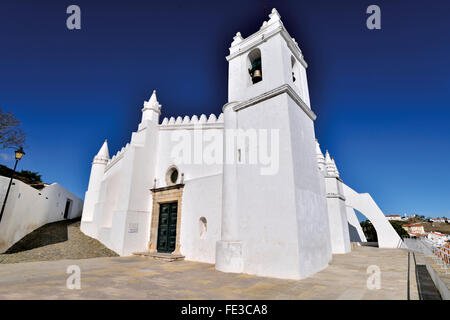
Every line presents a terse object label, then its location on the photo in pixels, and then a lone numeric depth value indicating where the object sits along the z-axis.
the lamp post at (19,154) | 8.98
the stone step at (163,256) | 9.36
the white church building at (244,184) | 6.65
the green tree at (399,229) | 25.53
